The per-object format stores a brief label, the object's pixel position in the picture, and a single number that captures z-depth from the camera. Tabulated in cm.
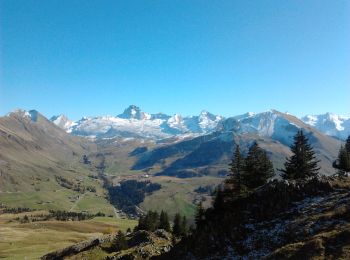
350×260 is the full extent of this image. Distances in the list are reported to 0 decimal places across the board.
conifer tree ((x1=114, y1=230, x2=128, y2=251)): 9719
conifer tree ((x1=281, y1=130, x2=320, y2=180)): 8212
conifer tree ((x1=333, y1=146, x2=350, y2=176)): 8812
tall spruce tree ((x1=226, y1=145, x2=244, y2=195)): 8102
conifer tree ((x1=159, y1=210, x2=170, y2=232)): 13005
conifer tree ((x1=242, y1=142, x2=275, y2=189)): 8294
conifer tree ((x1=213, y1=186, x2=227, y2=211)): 7388
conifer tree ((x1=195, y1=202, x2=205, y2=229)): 9816
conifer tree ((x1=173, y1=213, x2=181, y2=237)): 11850
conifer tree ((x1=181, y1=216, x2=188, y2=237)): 11929
